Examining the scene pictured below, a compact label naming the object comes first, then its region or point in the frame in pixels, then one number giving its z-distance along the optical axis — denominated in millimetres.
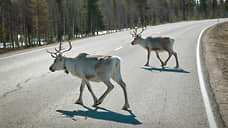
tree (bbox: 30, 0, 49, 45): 50406
